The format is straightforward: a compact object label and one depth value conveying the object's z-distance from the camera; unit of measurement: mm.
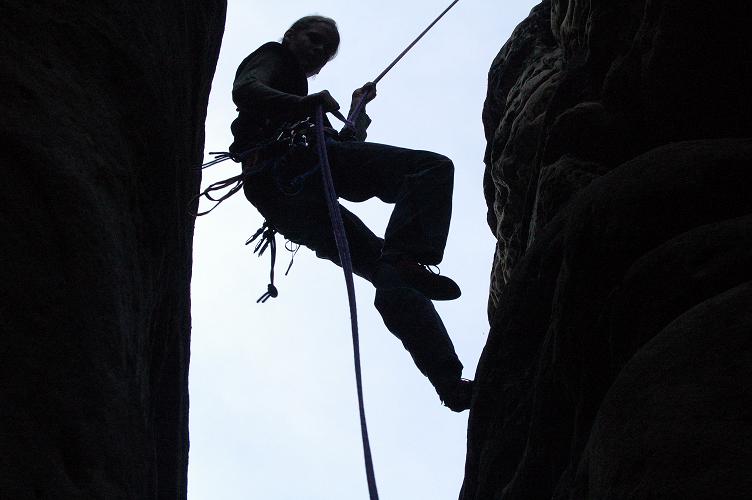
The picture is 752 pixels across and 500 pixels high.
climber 5387
